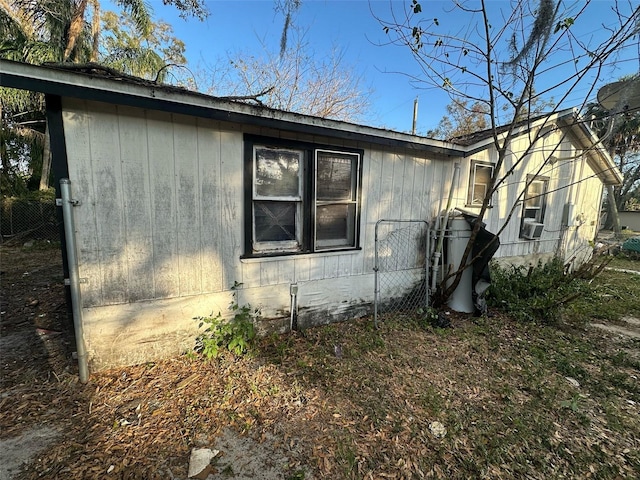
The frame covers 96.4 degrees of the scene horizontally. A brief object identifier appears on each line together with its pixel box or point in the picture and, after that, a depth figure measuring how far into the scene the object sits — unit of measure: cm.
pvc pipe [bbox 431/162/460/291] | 455
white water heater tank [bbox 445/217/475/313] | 461
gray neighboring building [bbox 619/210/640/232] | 2175
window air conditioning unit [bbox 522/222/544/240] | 612
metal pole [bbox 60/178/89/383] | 240
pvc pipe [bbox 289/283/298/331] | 366
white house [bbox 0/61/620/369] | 252
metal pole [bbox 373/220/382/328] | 390
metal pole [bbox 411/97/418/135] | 1088
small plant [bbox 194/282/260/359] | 307
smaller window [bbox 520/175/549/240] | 614
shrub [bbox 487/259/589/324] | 449
